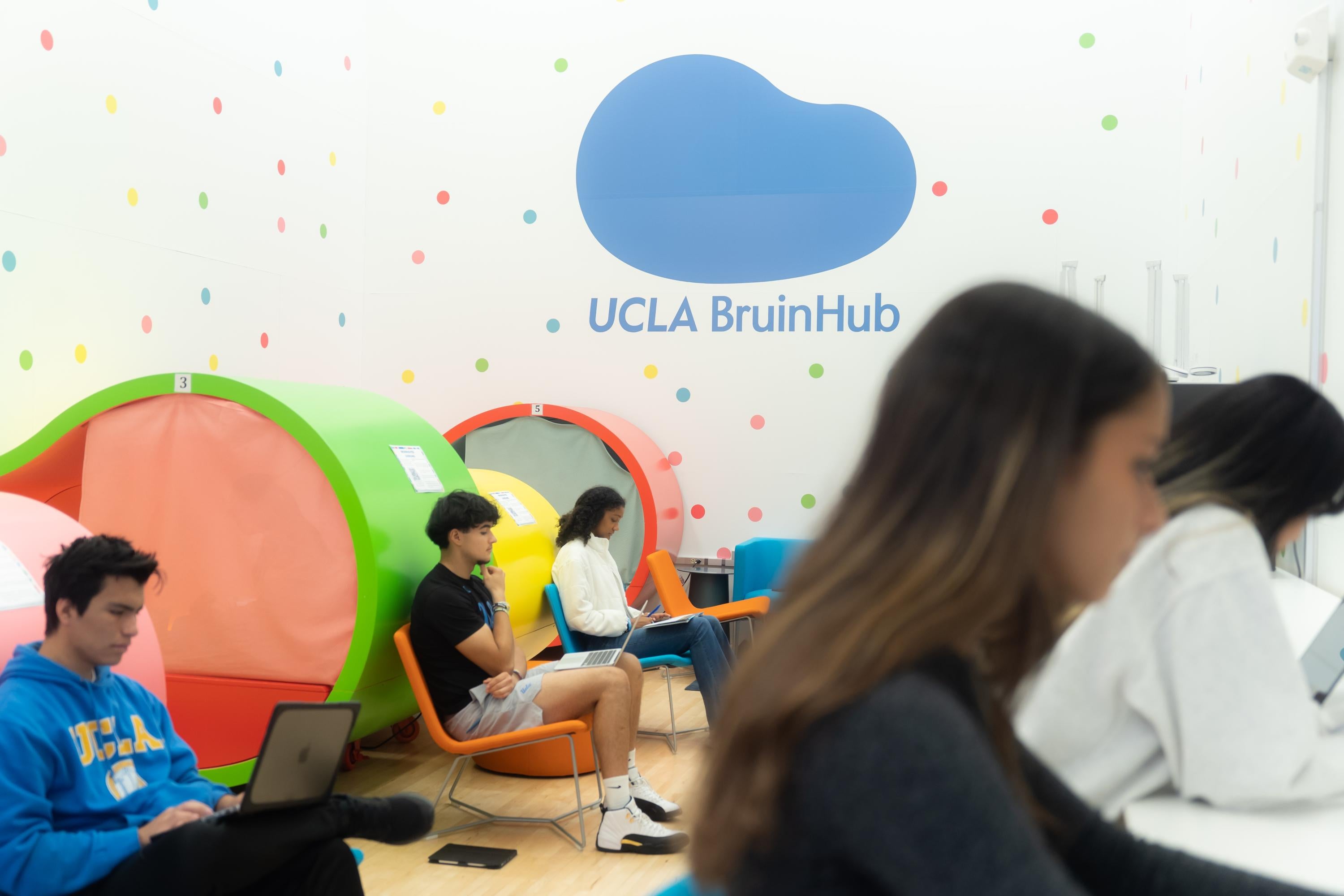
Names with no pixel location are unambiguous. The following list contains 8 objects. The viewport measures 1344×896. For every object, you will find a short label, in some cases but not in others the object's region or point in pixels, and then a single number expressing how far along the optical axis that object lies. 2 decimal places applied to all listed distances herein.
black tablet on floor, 3.41
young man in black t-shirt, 3.64
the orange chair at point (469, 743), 3.59
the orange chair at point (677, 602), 5.33
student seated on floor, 2.12
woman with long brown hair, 0.68
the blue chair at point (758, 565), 6.14
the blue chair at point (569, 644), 4.66
